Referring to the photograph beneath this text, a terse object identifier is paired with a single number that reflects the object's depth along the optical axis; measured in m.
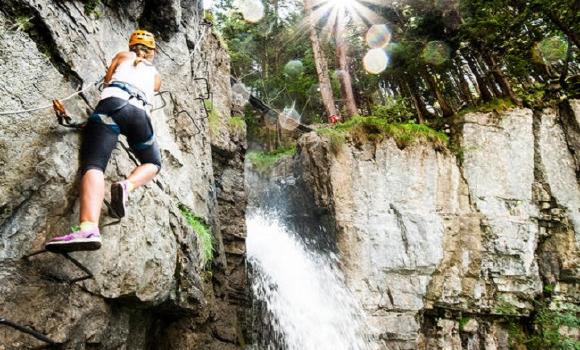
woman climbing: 3.40
